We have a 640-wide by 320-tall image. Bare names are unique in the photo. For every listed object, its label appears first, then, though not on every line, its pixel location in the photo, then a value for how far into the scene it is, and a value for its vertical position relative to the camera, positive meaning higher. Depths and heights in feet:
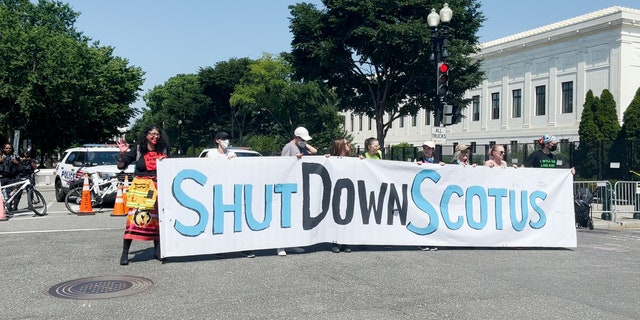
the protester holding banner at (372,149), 31.22 +0.25
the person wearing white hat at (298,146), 30.37 +0.43
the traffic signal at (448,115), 56.95 +3.73
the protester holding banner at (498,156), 34.16 -0.16
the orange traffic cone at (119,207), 46.32 -4.04
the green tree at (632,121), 108.37 +5.69
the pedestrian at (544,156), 36.68 -0.18
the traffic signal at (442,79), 56.13 +6.98
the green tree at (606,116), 123.03 +7.63
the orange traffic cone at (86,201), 47.55 -3.65
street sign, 55.77 +1.72
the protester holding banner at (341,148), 30.68 +0.30
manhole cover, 19.97 -4.64
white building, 137.69 +20.09
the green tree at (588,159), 78.12 -0.81
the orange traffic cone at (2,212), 43.18 -4.09
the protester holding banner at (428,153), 33.14 +0.03
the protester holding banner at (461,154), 35.65 -0.07
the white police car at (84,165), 53.31 -0.91
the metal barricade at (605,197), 49.34 -3.74
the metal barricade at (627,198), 51.98 -4.02
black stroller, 43.42 -3.88
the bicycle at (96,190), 50.19 -2.96
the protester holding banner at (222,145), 29.35 +0.47
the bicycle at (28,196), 45.19 -3.05
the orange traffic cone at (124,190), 46.28 -2.82
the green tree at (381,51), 97.09 +17.32
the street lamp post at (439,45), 58.29 +10.66
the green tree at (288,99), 181.27 +17.29
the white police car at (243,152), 60.39 +0.24
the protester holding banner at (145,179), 25.50 -1.03
